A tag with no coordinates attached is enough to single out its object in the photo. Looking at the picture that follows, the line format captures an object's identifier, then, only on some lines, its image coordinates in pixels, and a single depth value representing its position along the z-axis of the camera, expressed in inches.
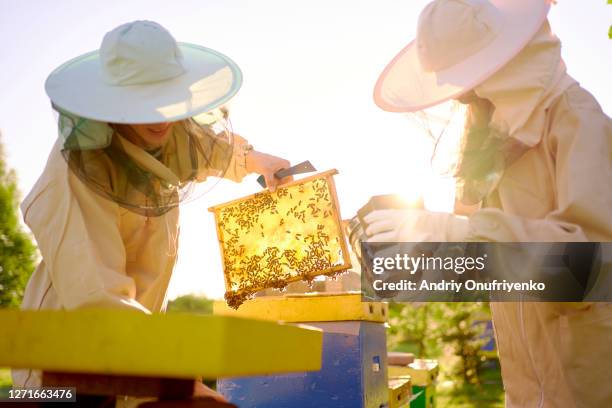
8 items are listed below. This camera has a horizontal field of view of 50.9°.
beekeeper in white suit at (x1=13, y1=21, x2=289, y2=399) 80.8
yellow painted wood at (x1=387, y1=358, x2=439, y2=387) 173.8
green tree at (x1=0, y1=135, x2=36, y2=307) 1023.0
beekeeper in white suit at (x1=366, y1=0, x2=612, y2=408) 83.1
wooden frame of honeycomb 116.3
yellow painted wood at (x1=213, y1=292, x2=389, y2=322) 116.6
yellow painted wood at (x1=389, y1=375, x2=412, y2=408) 133.0
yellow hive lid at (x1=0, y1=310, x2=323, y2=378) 53.5
